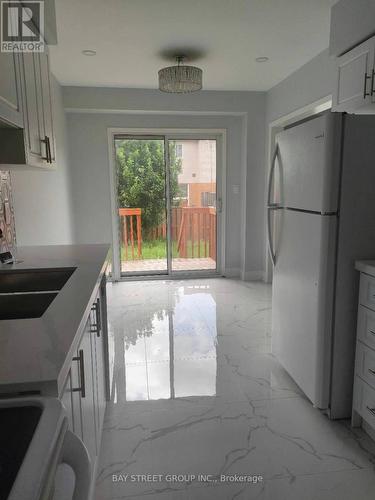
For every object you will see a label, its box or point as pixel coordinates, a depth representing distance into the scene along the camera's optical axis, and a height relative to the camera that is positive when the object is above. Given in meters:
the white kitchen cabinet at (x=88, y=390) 1.21 -0.73
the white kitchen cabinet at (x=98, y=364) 1.61 -0.85
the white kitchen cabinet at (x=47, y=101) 2.00 +0.53
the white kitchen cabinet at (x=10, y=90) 1.30 +0.39
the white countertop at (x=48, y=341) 0.78 -0.39
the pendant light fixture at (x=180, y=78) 3.18 +1.00
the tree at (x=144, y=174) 5.00 +0.25
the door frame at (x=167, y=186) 4.88 +0.08
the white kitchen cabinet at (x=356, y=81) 2.15 +0.70
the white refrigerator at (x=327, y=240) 1.86 -0.27
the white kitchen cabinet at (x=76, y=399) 1.07 -0.63
